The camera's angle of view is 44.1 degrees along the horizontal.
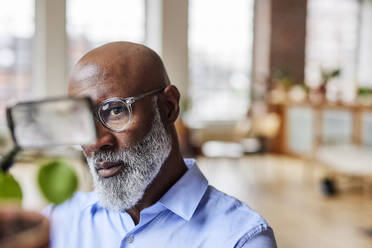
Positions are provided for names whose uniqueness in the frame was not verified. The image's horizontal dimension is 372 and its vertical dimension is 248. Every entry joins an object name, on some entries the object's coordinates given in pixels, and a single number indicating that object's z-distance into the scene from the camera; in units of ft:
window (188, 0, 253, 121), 29.73
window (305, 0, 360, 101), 29.48
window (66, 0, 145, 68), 26.96
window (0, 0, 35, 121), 25.08
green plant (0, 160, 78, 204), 0.69
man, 2.46
